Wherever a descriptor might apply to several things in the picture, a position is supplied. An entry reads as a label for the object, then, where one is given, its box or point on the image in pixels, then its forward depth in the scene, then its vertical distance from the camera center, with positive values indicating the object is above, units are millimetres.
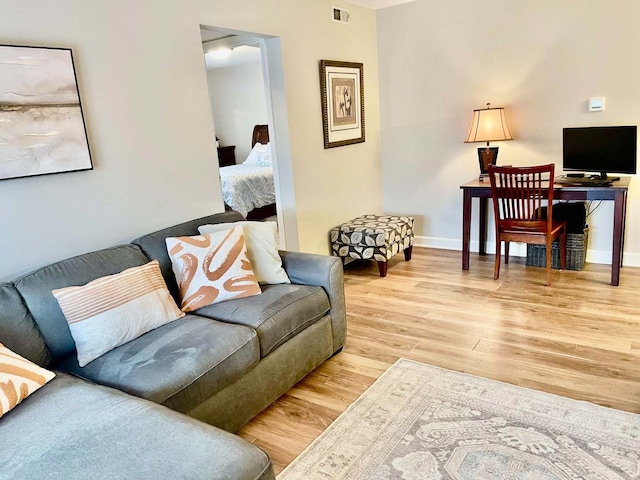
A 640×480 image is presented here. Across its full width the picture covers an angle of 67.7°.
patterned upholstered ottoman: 3992 -905
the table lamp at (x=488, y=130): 4090 -72
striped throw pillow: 1977 -675
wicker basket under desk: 3838 -1109
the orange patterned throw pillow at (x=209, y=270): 2447 -649
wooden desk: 3383 -579
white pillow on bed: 6680 -235
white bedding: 5414 -550
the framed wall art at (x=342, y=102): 4027 +267
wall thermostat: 3812 +67
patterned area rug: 1816 -1284
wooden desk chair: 3453 -687
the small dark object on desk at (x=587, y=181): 3469 -494
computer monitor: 3531 -276
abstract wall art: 2107 +192
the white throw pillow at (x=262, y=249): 2707 -619
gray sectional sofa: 1340 -835
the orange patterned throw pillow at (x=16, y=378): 1583 -751
